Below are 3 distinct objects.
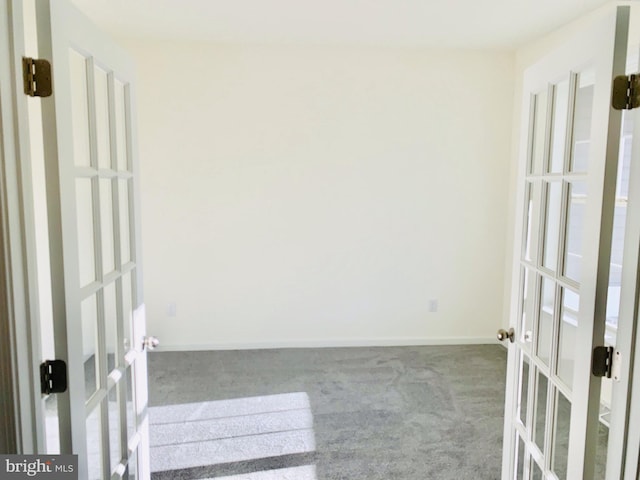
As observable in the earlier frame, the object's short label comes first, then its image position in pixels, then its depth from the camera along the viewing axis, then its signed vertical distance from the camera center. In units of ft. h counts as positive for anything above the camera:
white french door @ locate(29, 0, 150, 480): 3.76 -0.55
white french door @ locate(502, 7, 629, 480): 4.04 -0.63
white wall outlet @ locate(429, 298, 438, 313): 13.92 -3.40
